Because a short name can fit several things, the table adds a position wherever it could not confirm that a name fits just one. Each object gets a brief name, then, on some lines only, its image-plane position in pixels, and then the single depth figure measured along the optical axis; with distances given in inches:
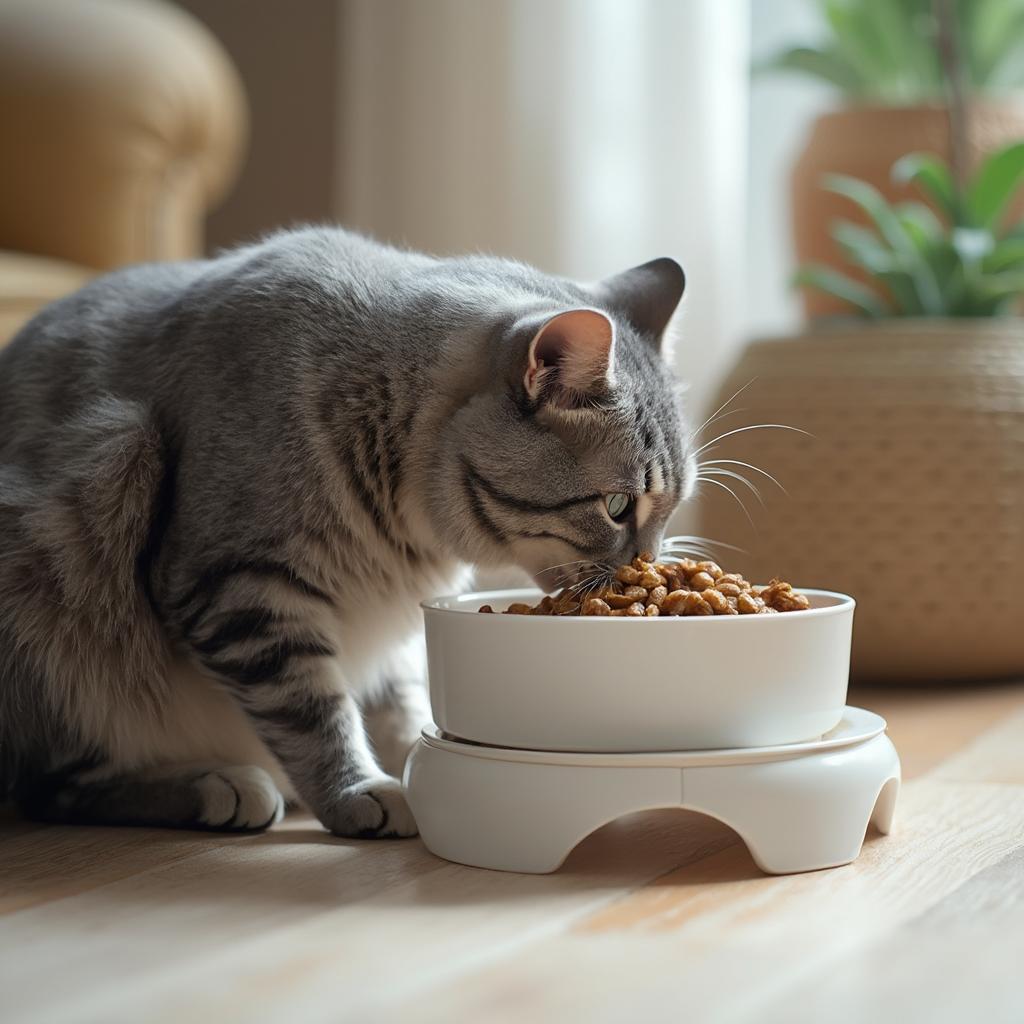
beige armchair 103.8
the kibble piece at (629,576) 55.6
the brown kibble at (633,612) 52.9
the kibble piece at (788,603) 54.4
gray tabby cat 57.7
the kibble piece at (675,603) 53.0
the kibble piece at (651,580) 55.2
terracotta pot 124.1
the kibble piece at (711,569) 56.7
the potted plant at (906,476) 88.7
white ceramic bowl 49.8
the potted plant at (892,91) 123.4
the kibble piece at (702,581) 55.3
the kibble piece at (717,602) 52.8
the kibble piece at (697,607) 52.6
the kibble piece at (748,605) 53.2
